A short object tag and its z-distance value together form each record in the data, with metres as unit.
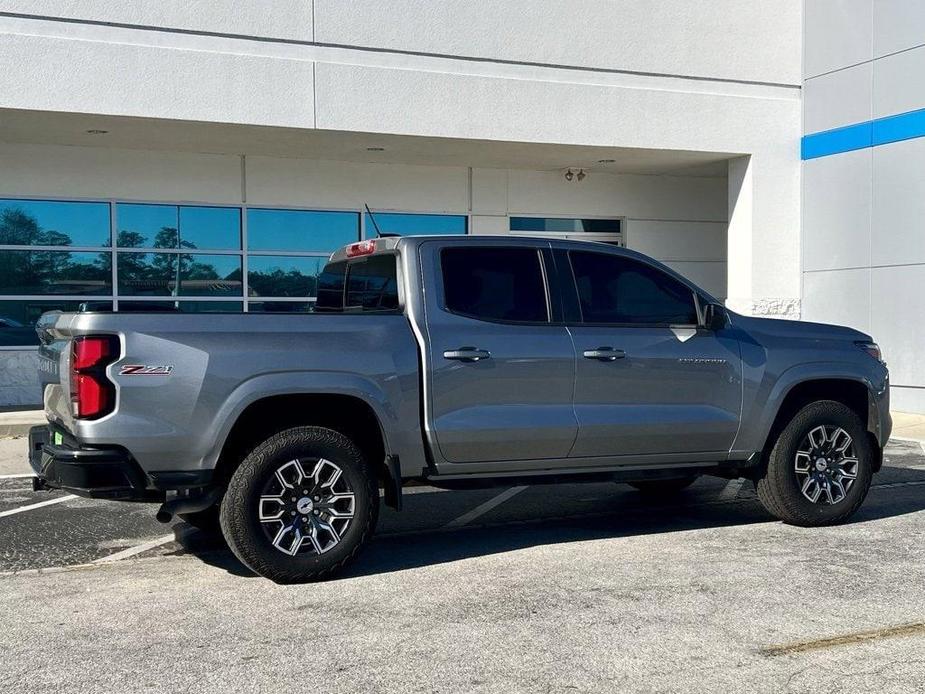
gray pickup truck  5.62
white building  13.90
